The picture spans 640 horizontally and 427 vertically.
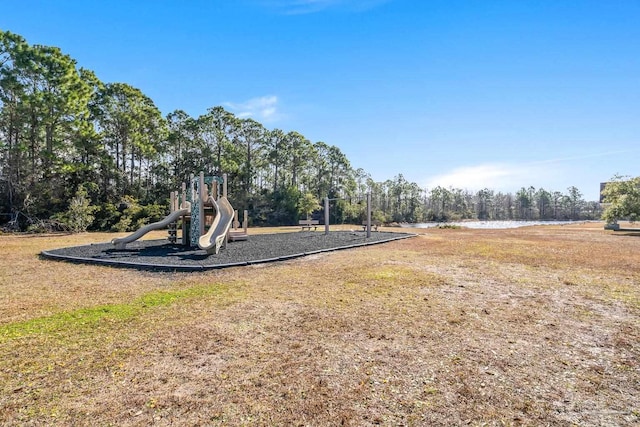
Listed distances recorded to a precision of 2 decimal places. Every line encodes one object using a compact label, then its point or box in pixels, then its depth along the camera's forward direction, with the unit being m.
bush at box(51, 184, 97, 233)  19.73
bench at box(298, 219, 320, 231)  21.33
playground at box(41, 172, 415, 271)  8.66
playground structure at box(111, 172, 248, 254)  10.86
